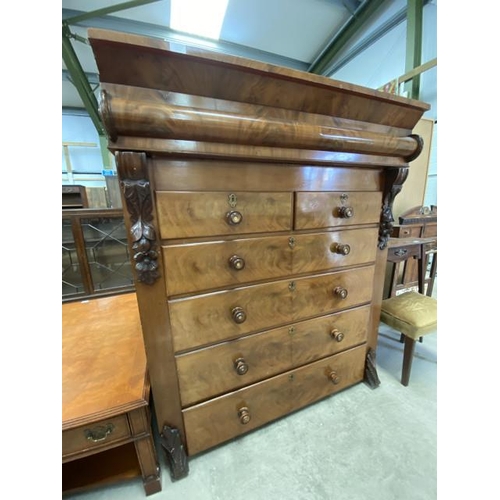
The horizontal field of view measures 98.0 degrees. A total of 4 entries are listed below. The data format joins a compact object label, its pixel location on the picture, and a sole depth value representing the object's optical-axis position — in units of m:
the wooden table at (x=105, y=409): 0.79
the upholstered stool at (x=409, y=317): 1.31
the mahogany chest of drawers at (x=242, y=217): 0.63
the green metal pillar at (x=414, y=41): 2.04
